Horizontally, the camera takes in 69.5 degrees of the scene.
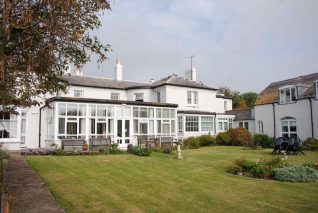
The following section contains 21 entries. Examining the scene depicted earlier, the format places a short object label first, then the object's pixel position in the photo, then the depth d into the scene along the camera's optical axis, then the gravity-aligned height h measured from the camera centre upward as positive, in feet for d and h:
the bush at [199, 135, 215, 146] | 82.50 -6.58
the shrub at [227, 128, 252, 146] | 83.03 -5.29
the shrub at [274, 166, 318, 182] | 29.49 -6.89
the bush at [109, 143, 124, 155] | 56.32 -6.71
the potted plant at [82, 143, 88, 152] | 56.51 -6.20
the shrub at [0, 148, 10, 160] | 39.27 -5.50
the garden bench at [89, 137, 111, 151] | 59.15 -5.33
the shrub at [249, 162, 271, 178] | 31.13 -6.73
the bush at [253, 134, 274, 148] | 79.23 -6.75
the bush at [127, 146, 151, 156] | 53.55 -6.73
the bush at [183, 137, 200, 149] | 75.80 -7.01
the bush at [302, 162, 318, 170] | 34.12 -6.61
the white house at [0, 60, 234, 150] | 62.93 +2.82
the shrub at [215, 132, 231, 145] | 85.89 -6.45
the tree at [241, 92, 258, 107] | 201.97 +21.89
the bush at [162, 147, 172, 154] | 59.04 -7.21
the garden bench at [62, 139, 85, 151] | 55.84 -5.13
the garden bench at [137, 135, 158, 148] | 66.45 -5.44
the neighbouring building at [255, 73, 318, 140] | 73.81 +4.26
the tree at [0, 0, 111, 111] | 13.20 +5.56
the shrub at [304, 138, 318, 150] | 66.73 -6.62
